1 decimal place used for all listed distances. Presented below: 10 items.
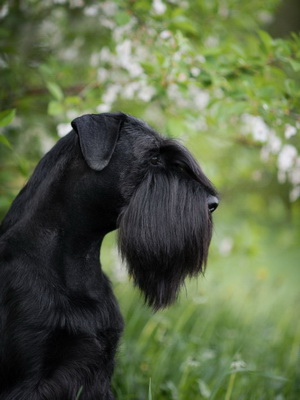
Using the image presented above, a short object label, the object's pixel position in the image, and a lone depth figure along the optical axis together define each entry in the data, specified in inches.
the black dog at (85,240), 169.5
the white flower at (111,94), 274.5
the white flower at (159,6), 248.4
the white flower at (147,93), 268.2
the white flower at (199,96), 309.7
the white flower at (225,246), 335.6
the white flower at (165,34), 246.2
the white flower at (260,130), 252.2
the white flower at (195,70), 246.1
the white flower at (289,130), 233.2
